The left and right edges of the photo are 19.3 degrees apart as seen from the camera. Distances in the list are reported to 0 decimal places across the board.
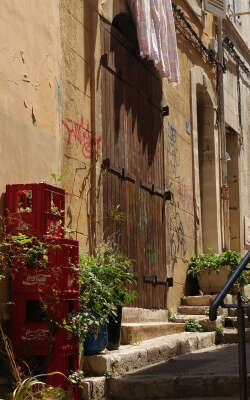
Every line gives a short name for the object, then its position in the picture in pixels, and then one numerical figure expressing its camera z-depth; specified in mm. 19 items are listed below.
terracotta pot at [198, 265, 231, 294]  9555
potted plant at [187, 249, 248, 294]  9562
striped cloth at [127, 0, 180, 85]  7945
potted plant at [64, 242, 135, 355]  5078
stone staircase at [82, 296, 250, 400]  5332
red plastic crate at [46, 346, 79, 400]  4770
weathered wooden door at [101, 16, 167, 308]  7406
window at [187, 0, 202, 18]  10591
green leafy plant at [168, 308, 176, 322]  8602
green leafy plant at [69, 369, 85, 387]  4905
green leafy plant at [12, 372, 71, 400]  4289
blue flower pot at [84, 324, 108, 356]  5438
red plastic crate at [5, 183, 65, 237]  4945
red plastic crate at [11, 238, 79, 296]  4875
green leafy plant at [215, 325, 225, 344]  8055
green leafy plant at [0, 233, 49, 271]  4828
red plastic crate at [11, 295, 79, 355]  4820
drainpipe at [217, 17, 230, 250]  11523
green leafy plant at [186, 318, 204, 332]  8047
